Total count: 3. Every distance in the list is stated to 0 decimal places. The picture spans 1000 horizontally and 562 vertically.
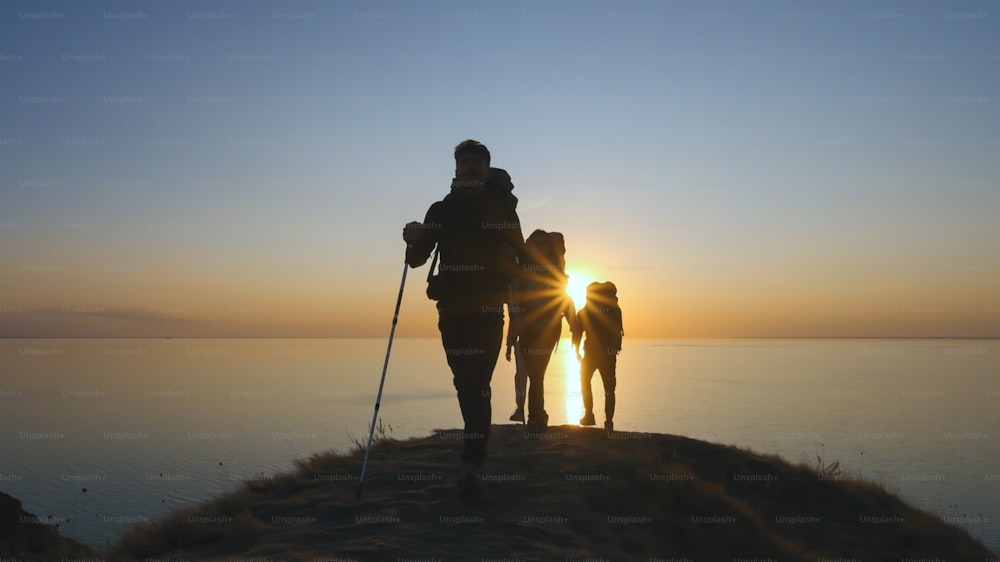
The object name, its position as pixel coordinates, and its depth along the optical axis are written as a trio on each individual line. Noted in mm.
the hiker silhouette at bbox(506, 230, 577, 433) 10423
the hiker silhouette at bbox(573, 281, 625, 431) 13211
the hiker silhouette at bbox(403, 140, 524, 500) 6859
